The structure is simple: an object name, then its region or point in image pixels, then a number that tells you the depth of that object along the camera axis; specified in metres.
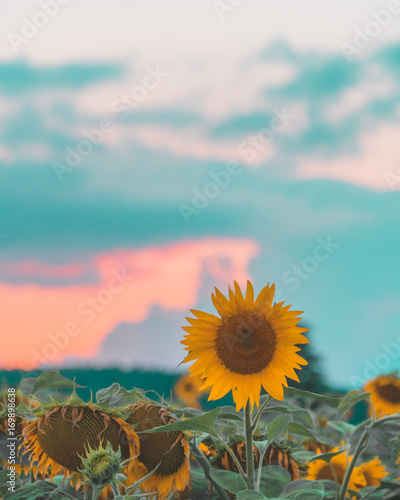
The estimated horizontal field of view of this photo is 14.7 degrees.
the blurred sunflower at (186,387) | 6.76
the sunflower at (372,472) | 3.55
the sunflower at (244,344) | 2.84
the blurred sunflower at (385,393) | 4.49
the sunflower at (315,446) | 3.60
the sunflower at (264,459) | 2.84
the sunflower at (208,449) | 2.95
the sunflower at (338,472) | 3.44
